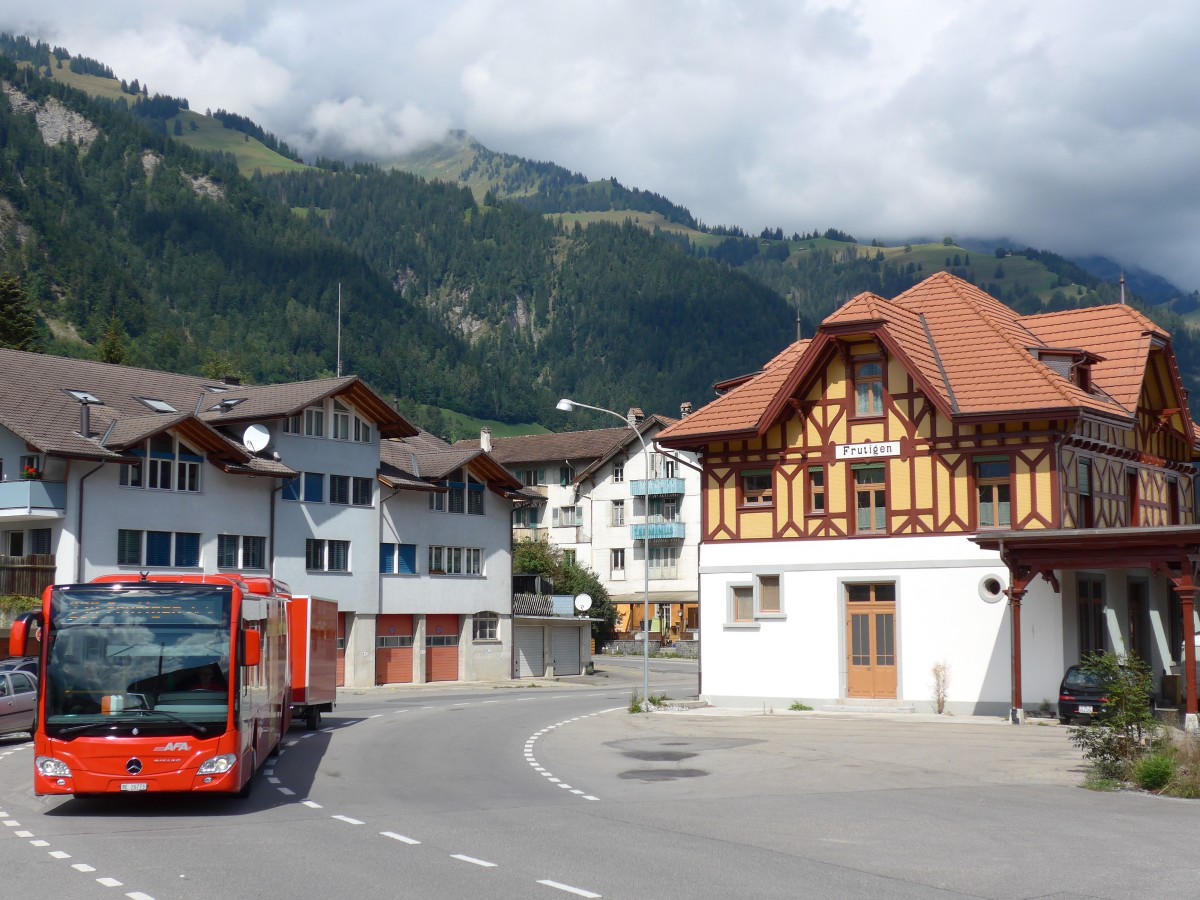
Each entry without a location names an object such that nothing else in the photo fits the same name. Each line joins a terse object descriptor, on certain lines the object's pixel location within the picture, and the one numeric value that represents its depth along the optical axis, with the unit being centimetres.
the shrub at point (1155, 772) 1995
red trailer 2888
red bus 1655
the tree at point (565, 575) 7712
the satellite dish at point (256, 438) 5128
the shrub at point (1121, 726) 2095
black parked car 3173
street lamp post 3756
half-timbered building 3591
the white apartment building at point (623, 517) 9150
